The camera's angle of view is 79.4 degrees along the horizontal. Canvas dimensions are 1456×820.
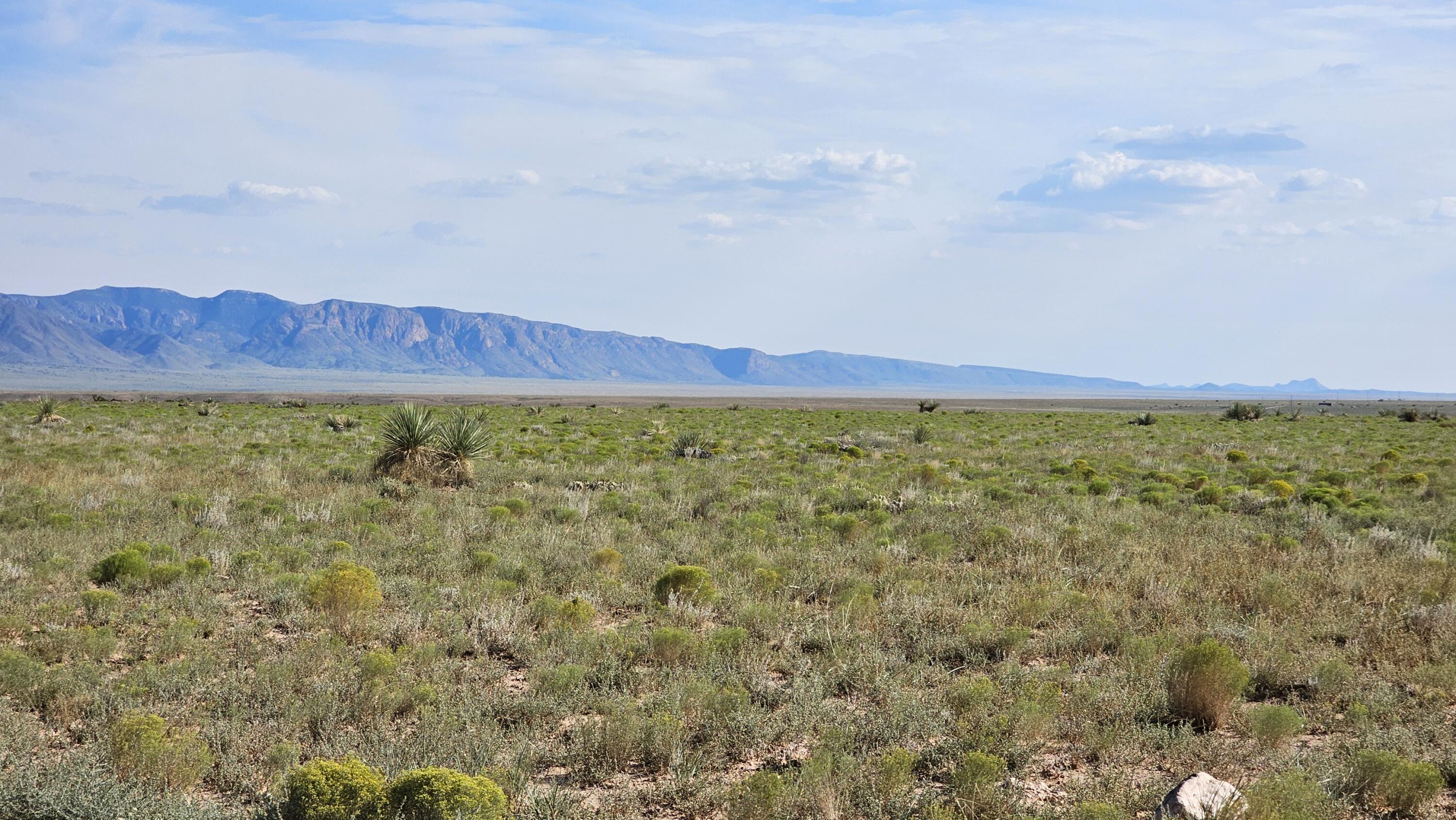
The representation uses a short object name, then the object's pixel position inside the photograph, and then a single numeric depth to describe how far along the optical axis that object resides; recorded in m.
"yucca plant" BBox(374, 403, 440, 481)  15.62
